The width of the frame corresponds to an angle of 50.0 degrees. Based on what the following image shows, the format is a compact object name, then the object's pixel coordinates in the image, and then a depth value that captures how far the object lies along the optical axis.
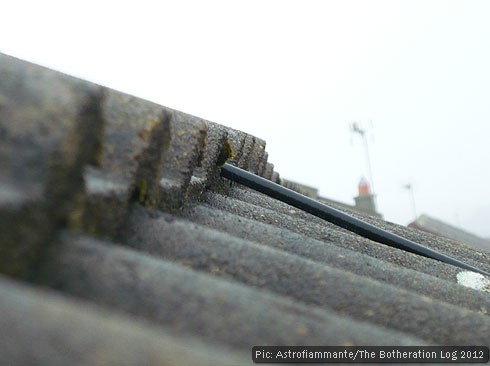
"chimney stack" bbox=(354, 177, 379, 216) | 22.80
